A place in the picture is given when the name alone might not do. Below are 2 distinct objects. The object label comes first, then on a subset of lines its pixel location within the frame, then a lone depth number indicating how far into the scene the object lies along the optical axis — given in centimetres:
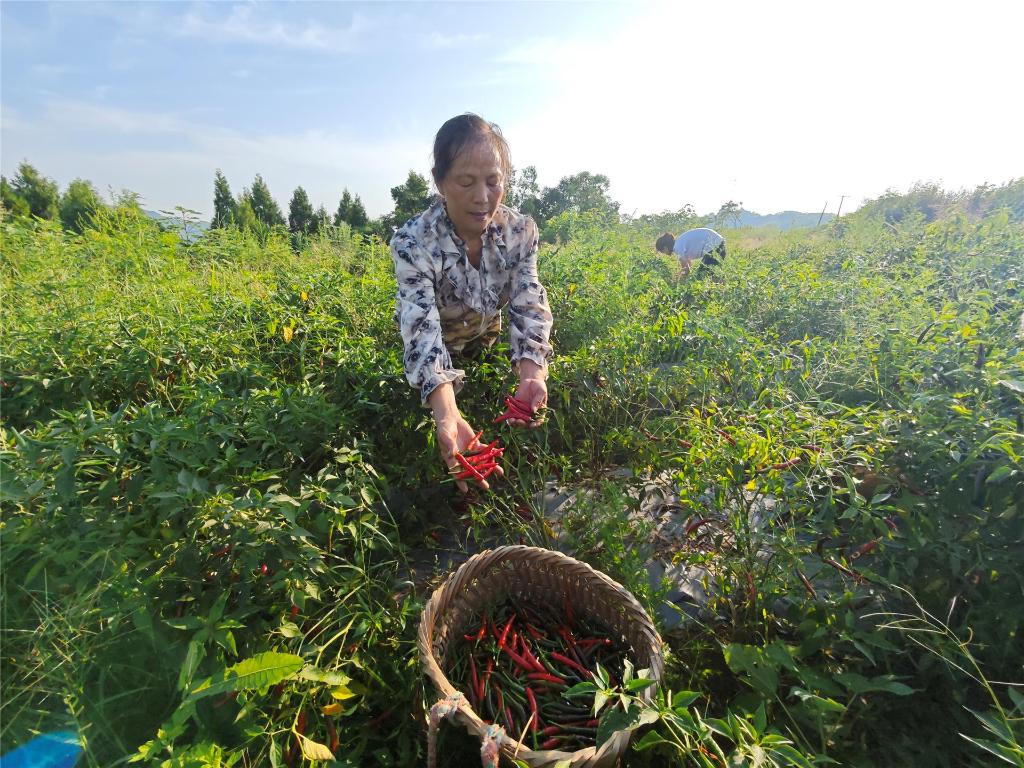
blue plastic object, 86
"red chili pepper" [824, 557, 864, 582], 112
